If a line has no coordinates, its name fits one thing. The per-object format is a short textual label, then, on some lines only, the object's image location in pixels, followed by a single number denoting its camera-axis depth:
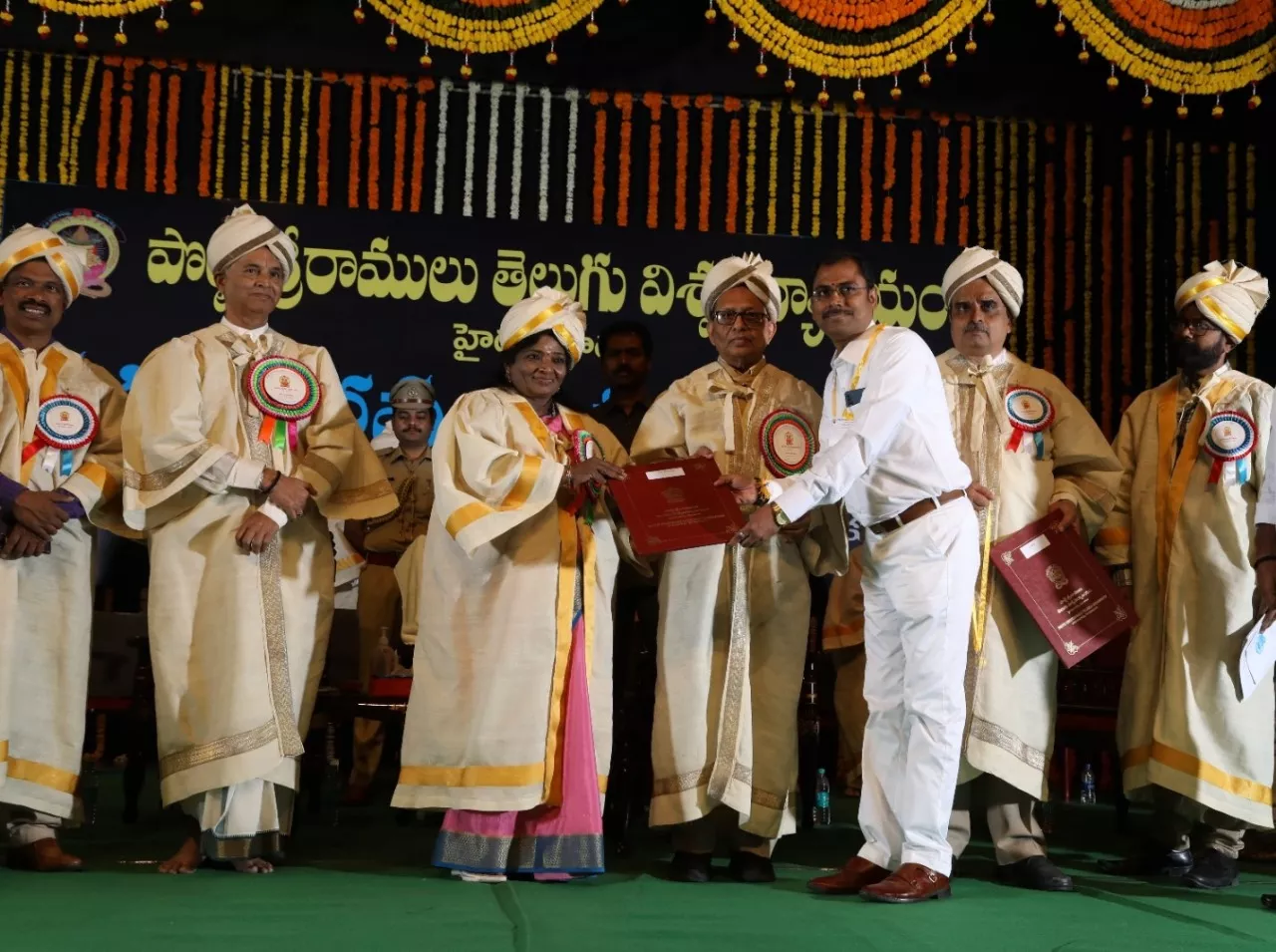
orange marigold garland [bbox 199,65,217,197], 7.66
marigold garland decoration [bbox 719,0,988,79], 6.93
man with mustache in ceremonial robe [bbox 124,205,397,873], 4.41
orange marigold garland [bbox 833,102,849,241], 7.98
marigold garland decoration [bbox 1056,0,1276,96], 6.99
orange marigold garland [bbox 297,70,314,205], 7.72
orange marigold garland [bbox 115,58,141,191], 7.61
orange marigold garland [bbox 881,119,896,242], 8.02
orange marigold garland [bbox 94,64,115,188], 7.57
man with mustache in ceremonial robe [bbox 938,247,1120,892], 4.61
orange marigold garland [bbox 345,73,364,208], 7.76
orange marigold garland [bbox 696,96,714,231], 7.94
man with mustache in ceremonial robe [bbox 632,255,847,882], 4.50
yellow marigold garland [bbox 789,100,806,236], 8.00
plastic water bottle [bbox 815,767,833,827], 5.94
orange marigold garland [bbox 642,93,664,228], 7.91
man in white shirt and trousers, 4.09
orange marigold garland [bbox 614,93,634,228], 7.90
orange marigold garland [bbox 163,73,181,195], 7.64
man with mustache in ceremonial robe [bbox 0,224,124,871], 4.43
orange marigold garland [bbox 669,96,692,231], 7.92
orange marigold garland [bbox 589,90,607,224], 7.89
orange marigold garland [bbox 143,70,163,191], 7.63
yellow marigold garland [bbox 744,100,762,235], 7.95
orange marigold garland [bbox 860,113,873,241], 7.99
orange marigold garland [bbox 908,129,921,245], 8.02
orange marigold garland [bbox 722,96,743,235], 7.93
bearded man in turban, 4.70
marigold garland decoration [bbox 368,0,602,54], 6.89
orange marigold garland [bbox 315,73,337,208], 7.73
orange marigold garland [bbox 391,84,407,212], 7.79
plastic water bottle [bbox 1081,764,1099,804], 7.05
